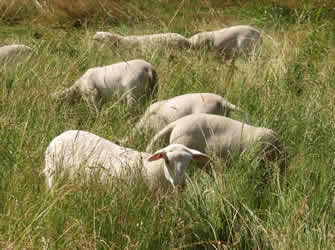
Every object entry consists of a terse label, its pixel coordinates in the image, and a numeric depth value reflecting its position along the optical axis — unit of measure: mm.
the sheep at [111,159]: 6687
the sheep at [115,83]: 10977
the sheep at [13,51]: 12645
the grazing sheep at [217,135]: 8180
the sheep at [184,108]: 9336
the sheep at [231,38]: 16906
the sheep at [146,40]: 14264
